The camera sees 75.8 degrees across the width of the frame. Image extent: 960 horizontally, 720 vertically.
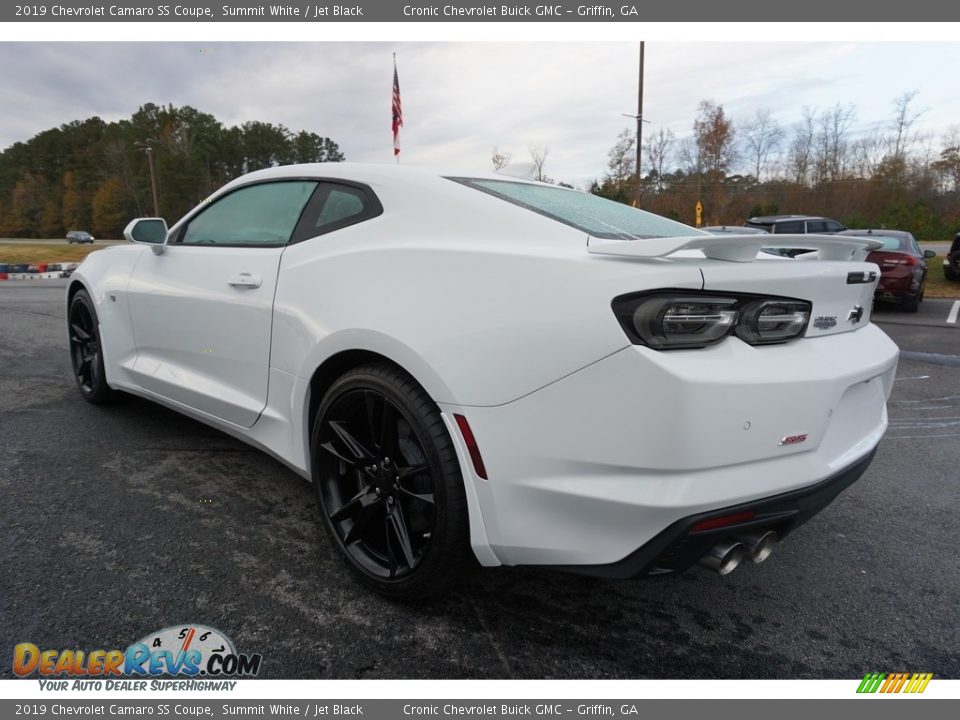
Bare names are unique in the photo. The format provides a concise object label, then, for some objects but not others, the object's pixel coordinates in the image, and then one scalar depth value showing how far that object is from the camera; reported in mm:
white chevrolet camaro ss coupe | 1525
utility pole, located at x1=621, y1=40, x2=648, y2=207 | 23578
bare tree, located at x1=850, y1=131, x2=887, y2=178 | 46719
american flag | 10445
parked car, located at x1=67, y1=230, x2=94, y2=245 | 53812
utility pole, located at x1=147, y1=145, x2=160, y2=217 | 60578
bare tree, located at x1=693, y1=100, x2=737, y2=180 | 45125
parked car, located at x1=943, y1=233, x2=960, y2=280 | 14862
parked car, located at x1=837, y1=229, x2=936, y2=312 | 10383
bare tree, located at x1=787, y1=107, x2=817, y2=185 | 48656
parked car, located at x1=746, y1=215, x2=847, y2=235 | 14766
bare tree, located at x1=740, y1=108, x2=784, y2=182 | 49750
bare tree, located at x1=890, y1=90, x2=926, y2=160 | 44969
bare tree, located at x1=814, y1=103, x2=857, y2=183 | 47719
